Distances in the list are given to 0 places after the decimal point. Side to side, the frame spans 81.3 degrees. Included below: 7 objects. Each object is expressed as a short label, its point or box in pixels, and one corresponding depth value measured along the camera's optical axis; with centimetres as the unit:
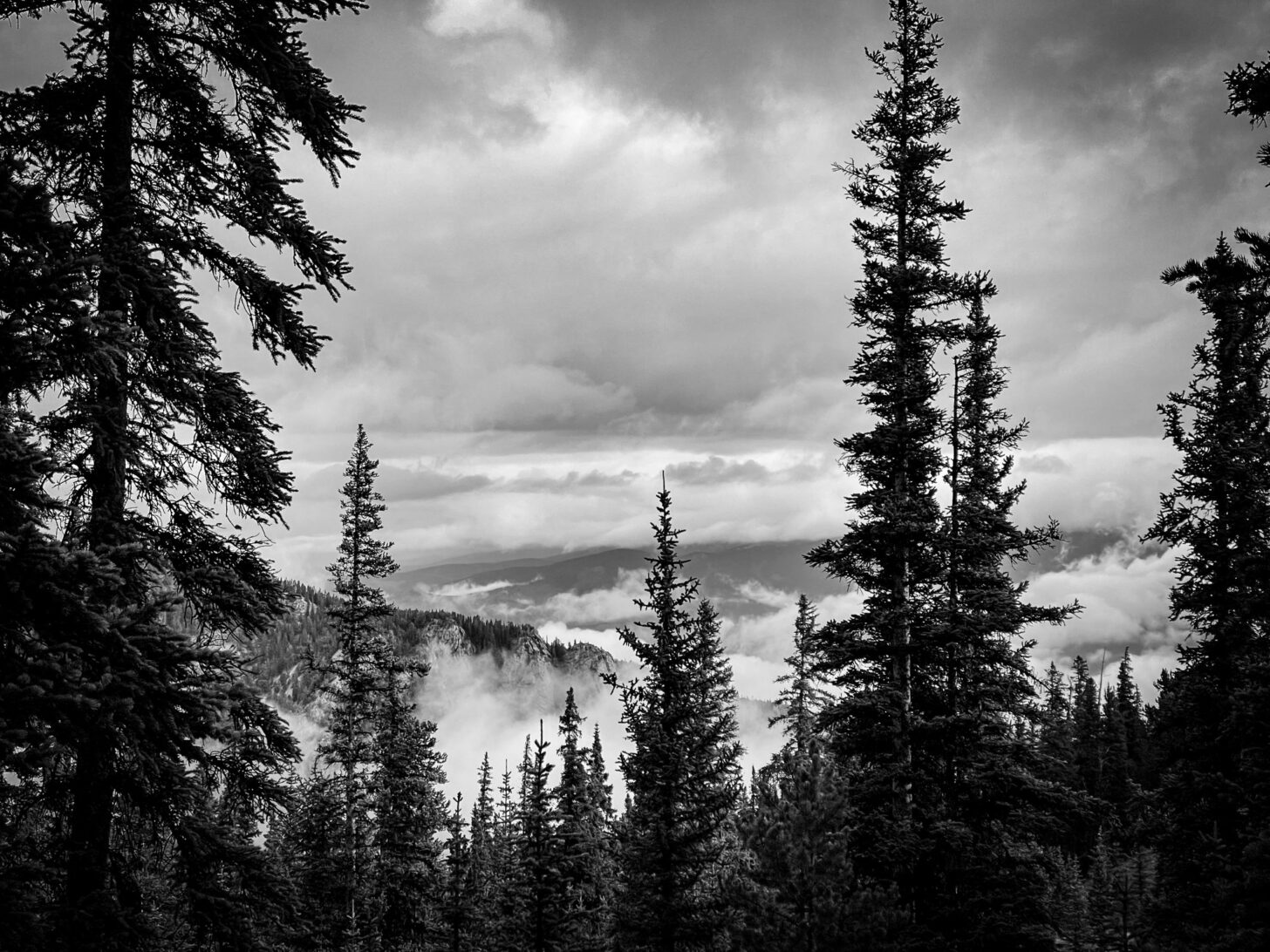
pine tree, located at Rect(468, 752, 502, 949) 3500
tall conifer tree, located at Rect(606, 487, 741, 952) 1788
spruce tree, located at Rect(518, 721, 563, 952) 2341
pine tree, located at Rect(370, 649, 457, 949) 2667
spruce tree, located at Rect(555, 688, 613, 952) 2370
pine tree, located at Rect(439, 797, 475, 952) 3519
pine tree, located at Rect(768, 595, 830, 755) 3131
